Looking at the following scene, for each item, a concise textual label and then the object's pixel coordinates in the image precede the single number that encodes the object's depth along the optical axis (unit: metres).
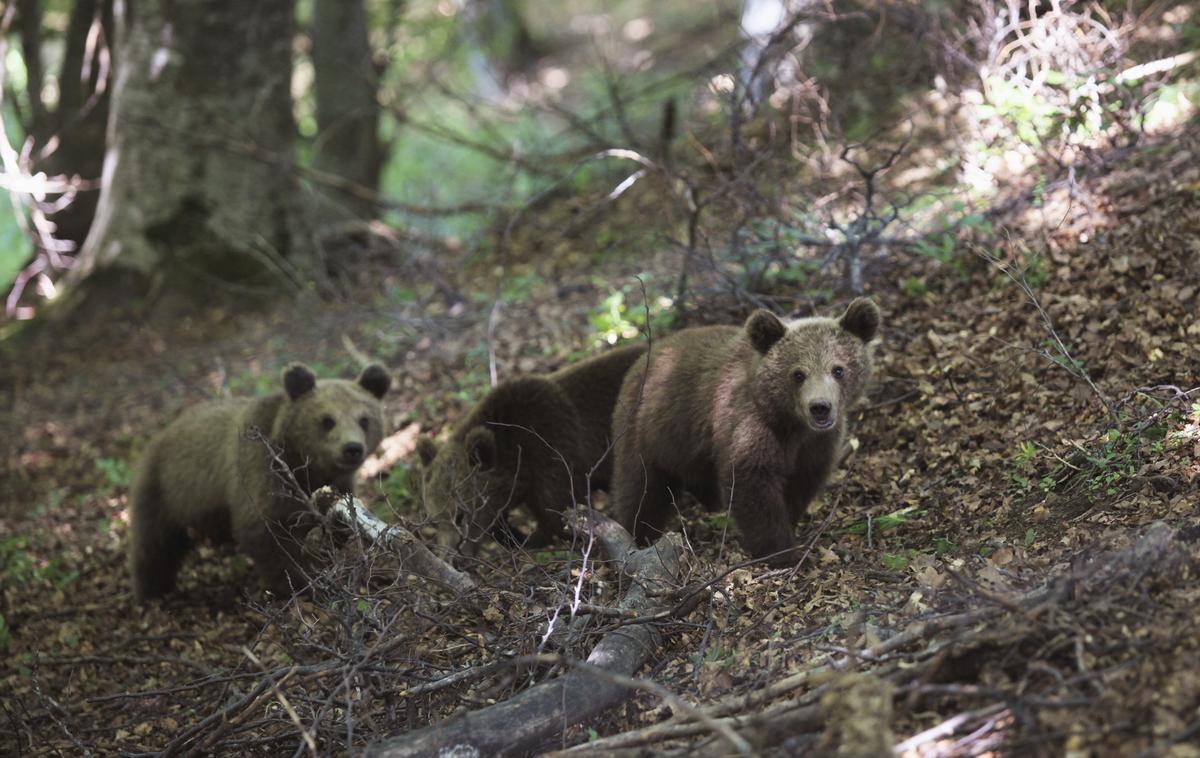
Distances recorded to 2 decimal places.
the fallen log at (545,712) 8.82
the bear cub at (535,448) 15.48
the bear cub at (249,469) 15.66
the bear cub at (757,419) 12.49
